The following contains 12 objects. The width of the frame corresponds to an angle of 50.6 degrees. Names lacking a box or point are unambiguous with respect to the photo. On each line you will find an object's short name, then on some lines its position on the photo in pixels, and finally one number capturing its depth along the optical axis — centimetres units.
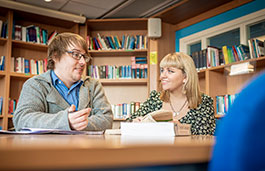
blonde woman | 224
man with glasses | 134
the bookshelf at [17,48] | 383
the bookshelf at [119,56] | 438
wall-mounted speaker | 420
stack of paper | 104
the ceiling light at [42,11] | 373
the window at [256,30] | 336
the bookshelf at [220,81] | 349
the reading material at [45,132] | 112
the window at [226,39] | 374
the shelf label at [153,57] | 425
